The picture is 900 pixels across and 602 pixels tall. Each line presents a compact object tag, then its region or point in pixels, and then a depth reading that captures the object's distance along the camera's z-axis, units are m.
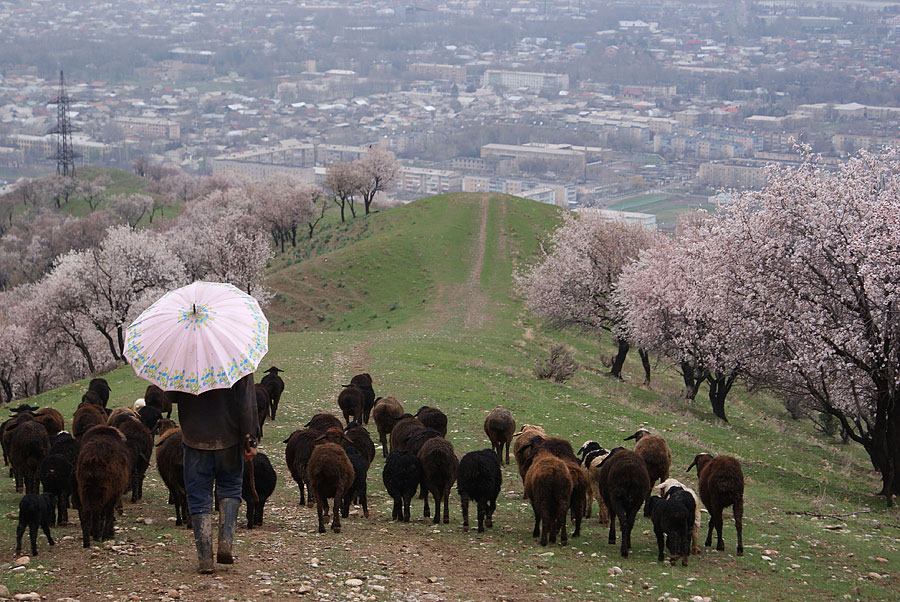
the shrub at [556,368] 33.06
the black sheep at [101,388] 24.51
